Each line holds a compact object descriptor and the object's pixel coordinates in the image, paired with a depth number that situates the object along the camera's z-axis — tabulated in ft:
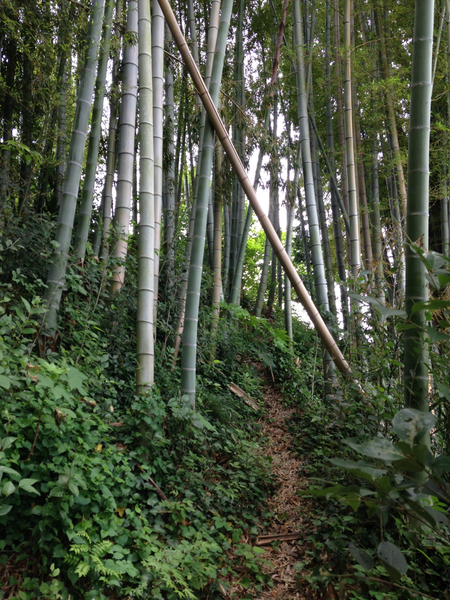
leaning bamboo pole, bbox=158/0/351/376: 9.14
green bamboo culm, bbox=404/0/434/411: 5.72
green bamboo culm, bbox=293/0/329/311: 12.53
